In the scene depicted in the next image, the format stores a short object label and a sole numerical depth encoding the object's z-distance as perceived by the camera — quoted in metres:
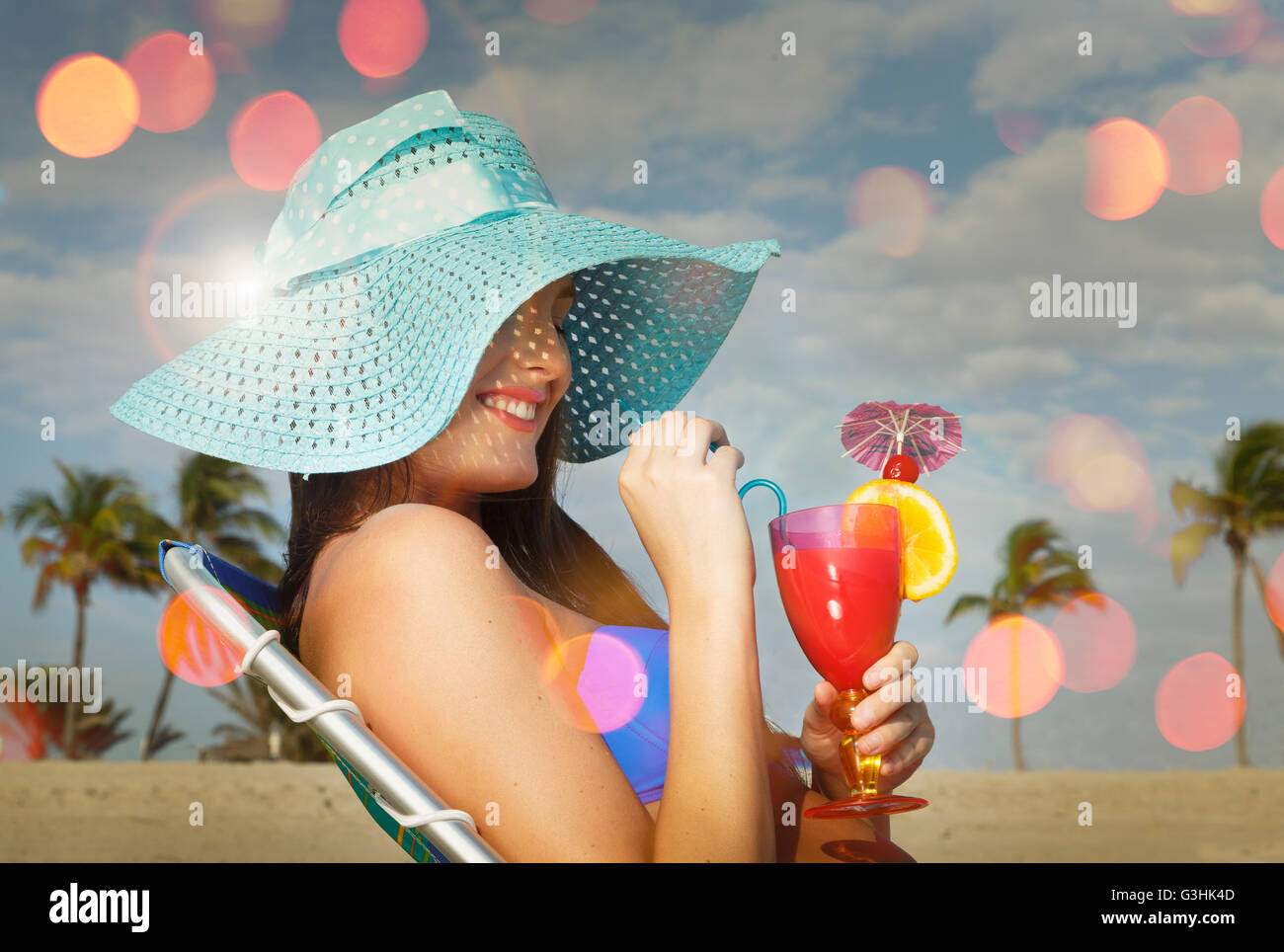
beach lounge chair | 1.58
